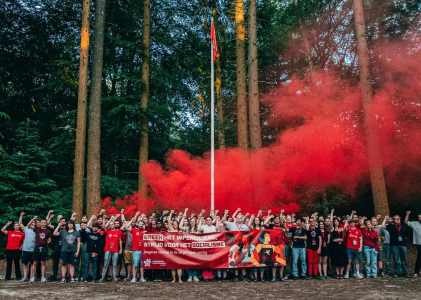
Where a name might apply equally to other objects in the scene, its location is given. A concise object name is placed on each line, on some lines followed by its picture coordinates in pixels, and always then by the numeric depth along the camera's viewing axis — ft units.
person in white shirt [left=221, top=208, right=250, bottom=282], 37.88
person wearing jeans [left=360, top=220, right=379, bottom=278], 37.06
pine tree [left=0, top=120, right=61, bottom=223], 53.72
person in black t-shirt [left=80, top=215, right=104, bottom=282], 36.04
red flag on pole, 52.02
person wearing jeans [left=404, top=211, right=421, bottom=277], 37.96
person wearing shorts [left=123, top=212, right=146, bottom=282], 35.99
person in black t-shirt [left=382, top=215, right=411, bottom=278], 37.85
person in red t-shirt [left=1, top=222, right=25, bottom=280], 38.22
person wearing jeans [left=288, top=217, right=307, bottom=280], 36.19
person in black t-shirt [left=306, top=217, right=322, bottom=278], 36.60
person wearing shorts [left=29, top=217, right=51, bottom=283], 36.86
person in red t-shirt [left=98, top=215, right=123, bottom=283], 35.70
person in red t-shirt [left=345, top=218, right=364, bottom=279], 36.86
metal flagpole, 44.64
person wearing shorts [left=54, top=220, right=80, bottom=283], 36.06
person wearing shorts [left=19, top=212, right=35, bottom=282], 37.30
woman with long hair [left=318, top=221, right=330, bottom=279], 36.63
